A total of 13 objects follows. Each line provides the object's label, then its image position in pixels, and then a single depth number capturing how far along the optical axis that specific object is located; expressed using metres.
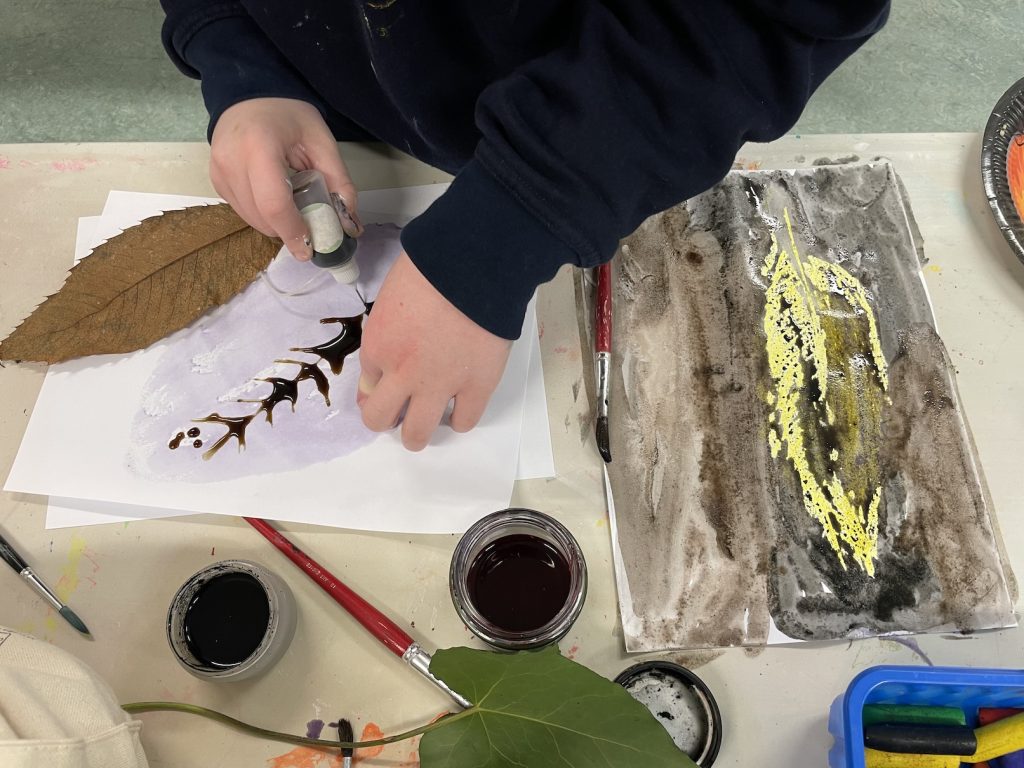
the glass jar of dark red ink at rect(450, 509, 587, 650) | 0.45
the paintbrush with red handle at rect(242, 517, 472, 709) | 0.47
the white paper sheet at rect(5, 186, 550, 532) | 0.52
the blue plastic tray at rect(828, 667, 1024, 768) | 0.41
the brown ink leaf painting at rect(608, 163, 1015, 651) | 0.49
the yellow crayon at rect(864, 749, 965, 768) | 0.43
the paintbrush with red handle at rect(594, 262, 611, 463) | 0.53
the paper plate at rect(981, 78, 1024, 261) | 0.61
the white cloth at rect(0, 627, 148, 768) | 0.35
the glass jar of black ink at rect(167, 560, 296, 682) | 0.45
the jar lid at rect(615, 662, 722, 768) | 0.45
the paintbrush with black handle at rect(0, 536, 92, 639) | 0.50
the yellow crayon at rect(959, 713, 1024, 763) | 0.43
